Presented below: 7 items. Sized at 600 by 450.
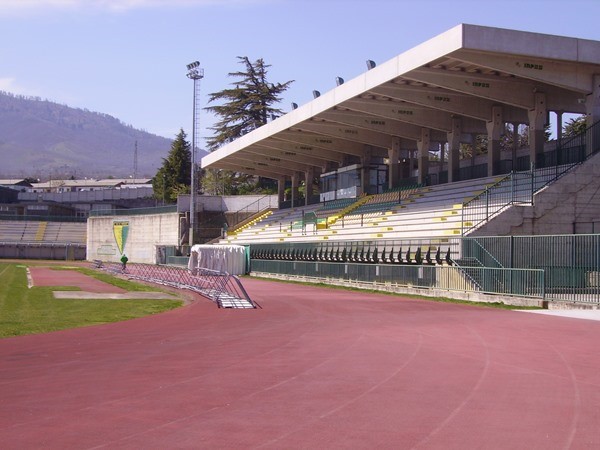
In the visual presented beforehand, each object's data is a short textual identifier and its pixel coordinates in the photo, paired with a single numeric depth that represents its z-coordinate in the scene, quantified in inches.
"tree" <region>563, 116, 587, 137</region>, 2910.2
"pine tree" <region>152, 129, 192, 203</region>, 4224.9
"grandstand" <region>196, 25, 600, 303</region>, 1115.9
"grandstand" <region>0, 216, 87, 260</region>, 3535.9
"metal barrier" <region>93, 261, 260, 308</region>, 999.6
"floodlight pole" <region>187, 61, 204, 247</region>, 2529.5
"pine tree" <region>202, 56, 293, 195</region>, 3592.5
